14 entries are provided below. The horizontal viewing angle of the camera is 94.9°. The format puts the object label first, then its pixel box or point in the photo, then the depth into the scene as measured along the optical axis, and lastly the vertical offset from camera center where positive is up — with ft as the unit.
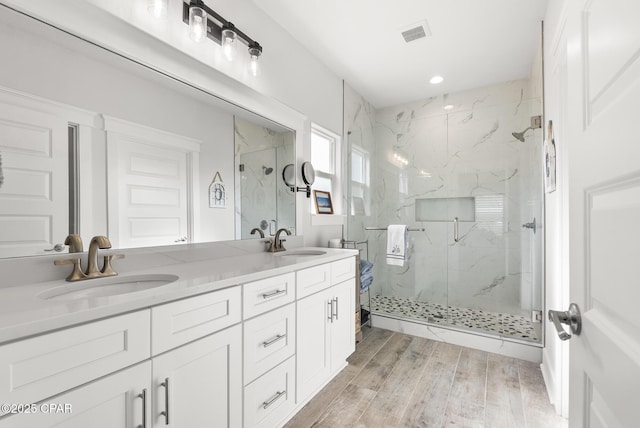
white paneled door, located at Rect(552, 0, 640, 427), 1.48 +0.02
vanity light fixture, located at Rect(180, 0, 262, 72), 5.05 +3.45
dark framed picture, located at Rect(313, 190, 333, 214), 9.12 +0.36
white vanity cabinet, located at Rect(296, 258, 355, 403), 5.64 -2.41
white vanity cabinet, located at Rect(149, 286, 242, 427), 3.22 -1.81
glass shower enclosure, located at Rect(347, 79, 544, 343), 9.03 +0.23
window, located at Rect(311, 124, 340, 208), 9.63 +1.73
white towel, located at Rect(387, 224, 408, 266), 10.17 -1.12
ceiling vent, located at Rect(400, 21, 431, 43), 7.31 +4.67
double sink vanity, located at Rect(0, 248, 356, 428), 2.38 -1.47
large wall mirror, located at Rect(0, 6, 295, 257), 3.49 +0.96
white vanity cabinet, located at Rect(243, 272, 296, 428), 4.39 -2.23
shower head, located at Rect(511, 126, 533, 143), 9.13 +2.45
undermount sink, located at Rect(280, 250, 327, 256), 7.27 -0.99
